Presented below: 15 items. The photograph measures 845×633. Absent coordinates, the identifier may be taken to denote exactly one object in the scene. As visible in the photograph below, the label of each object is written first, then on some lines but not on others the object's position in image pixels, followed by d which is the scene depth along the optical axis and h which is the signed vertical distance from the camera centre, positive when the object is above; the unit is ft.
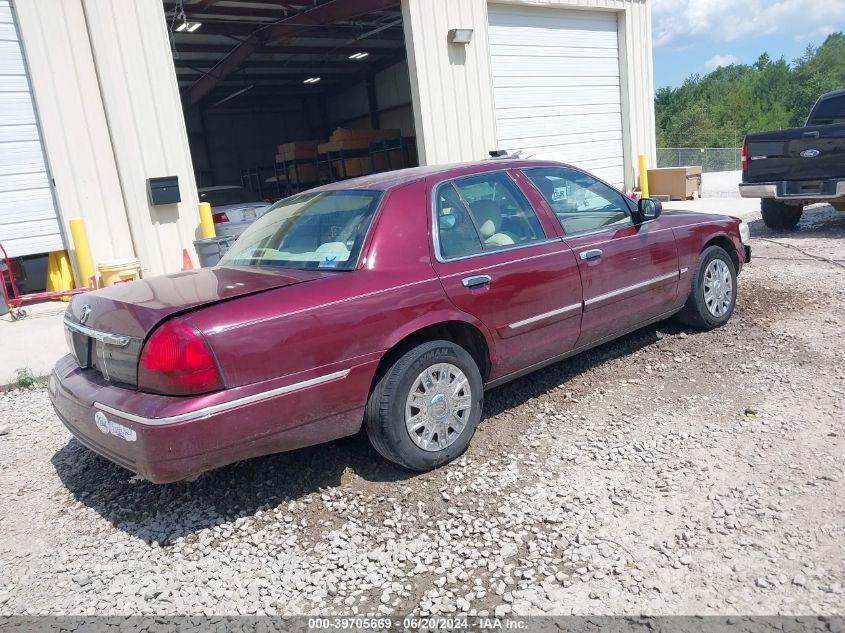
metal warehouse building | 26.78 +5.07
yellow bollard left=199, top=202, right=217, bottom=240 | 29.45 -1.08
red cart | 25.09 -2.92
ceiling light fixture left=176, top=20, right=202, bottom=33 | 40.90 +10.58
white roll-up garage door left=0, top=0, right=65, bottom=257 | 26.14 +1.88
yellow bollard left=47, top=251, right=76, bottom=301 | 28.14 -2.33
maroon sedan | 9.92 -2.27
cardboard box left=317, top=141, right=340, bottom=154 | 55.93 +2.95
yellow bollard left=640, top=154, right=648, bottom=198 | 50.39 -2.08
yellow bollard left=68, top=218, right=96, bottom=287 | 26.89 -1.42
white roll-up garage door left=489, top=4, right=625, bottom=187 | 40.96 +4.58
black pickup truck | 30.55 -1.39
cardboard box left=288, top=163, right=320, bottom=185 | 60.29 +1.09
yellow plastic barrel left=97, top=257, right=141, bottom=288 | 26.25 -2.38
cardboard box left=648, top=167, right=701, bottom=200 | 49.90 -2.69
